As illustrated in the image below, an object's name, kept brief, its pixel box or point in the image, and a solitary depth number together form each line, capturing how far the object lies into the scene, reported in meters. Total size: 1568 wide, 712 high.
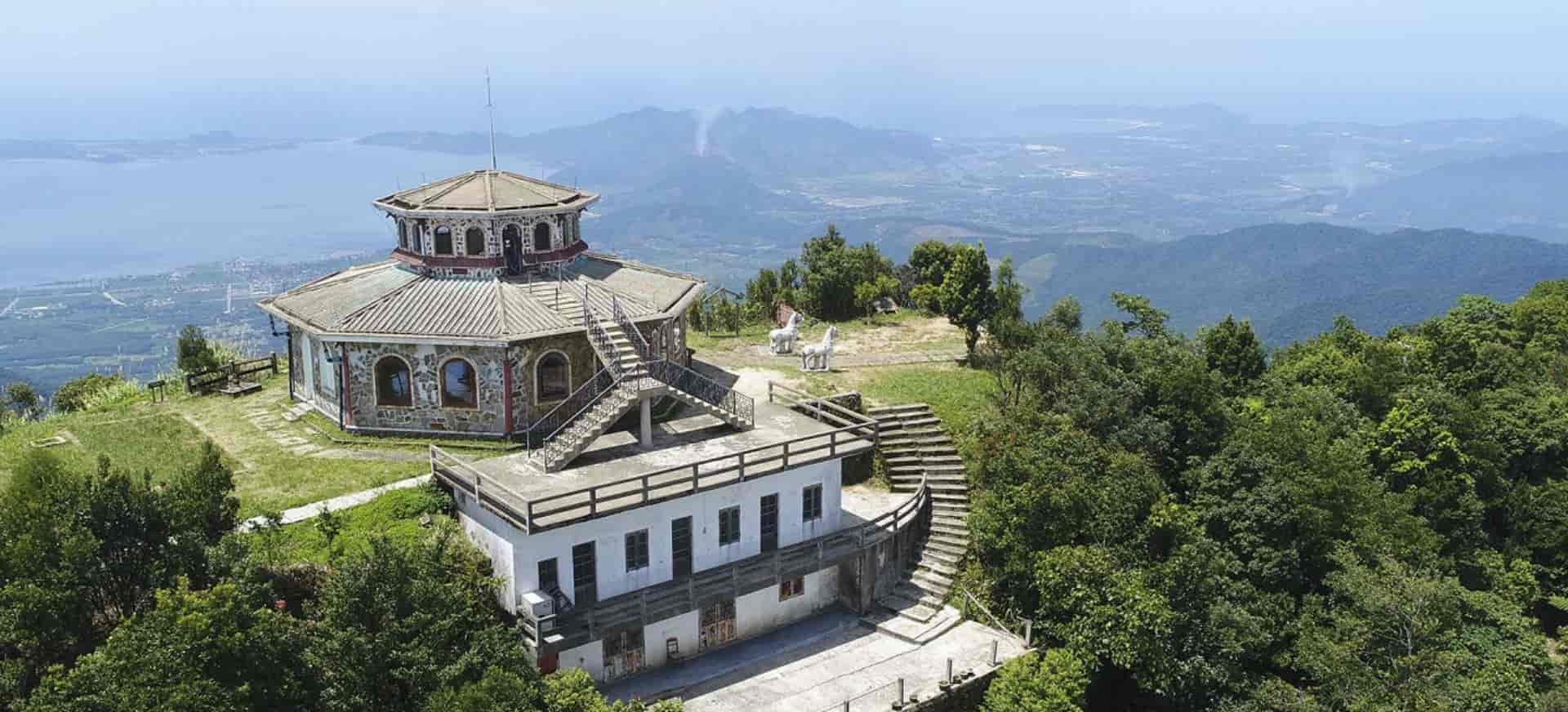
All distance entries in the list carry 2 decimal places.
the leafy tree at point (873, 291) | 45.66
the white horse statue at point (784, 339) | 38.06
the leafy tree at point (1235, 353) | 37.84
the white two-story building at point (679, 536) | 21.48
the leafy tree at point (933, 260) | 46.69
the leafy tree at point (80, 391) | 38.94
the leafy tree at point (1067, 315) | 37.16
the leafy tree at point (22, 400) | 40.78
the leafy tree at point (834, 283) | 46.16
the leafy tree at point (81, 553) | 17.48
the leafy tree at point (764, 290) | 48.94
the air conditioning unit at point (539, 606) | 20.73
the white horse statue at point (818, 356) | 35.62
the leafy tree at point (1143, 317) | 38.72
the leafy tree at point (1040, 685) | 21.98
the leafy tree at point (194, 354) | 36.12
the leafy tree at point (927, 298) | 43.16
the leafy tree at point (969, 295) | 38.12
